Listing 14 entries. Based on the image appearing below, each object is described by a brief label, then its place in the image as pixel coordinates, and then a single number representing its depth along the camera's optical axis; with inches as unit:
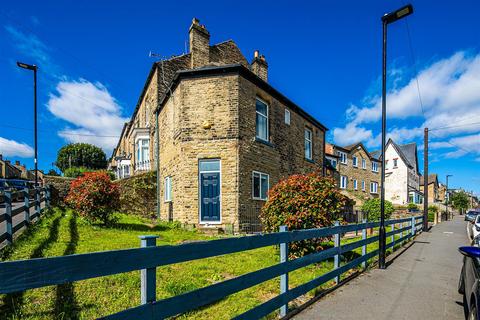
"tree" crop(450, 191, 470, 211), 2785.4
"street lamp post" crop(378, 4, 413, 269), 293.0
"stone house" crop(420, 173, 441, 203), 2938.0
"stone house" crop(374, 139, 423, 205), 2038.6
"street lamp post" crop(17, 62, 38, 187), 645.1
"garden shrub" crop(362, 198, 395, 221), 808.9
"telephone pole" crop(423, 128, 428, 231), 861.2
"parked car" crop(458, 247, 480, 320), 124.7
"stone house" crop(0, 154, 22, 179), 2466.0
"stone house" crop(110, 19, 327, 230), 558.9
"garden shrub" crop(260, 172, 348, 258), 301.1
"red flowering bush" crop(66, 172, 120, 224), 469.7
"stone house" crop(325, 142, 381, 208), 1459.2
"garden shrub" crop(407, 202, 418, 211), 1553.9
